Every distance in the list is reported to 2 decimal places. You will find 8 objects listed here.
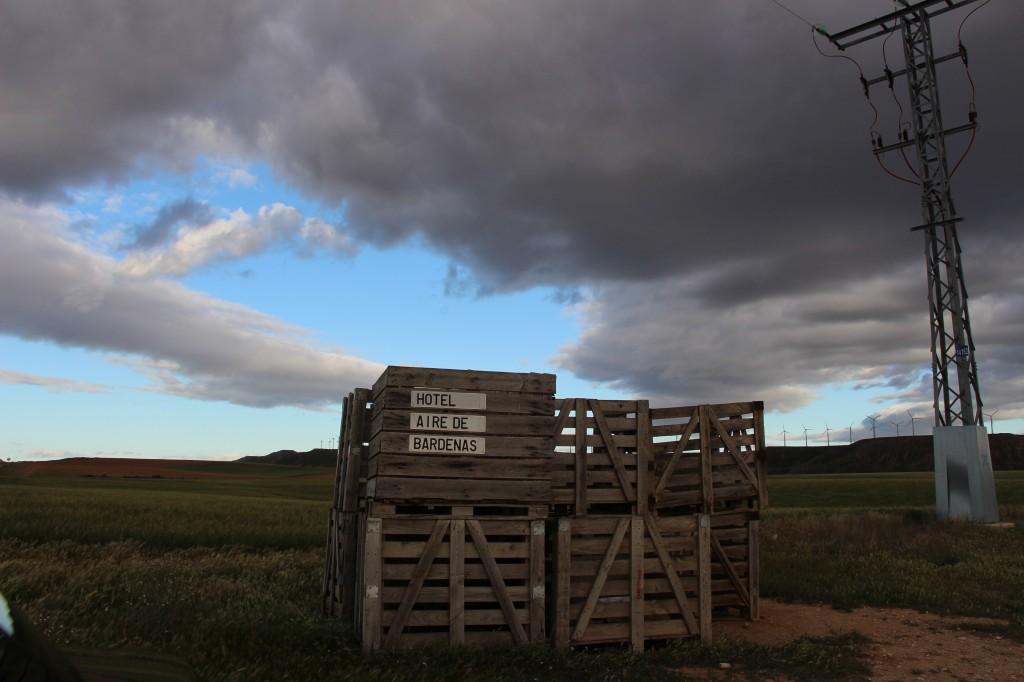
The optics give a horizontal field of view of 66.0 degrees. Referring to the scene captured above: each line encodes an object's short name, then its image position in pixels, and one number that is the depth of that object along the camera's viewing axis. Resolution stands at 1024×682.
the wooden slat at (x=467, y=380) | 9.61
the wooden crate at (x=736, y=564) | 12.52
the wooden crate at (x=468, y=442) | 9.45
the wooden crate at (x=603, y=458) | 10.86
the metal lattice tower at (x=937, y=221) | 23.16
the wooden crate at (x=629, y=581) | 9.92
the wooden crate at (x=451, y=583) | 9.10
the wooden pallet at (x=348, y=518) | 10.55
